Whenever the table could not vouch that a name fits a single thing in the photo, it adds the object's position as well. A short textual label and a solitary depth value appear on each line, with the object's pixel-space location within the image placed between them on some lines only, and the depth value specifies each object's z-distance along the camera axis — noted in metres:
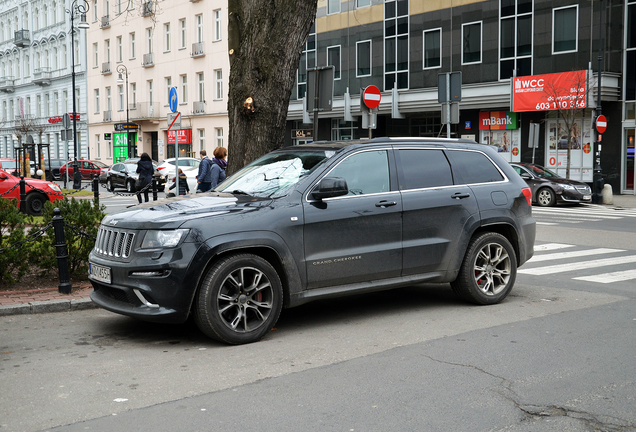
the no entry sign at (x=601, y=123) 26.53
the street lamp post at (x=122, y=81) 55.52
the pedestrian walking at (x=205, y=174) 17.16
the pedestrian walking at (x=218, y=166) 16.67
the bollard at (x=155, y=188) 21.12
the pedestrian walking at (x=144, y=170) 26.50
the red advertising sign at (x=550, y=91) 28.76
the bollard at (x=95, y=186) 20.34
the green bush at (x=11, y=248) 8.32
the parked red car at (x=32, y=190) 20.61
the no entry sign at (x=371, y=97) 15.19
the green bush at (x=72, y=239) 8.62
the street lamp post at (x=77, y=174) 37.12
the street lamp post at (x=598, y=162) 26.11
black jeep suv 6.07
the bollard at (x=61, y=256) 8.20
